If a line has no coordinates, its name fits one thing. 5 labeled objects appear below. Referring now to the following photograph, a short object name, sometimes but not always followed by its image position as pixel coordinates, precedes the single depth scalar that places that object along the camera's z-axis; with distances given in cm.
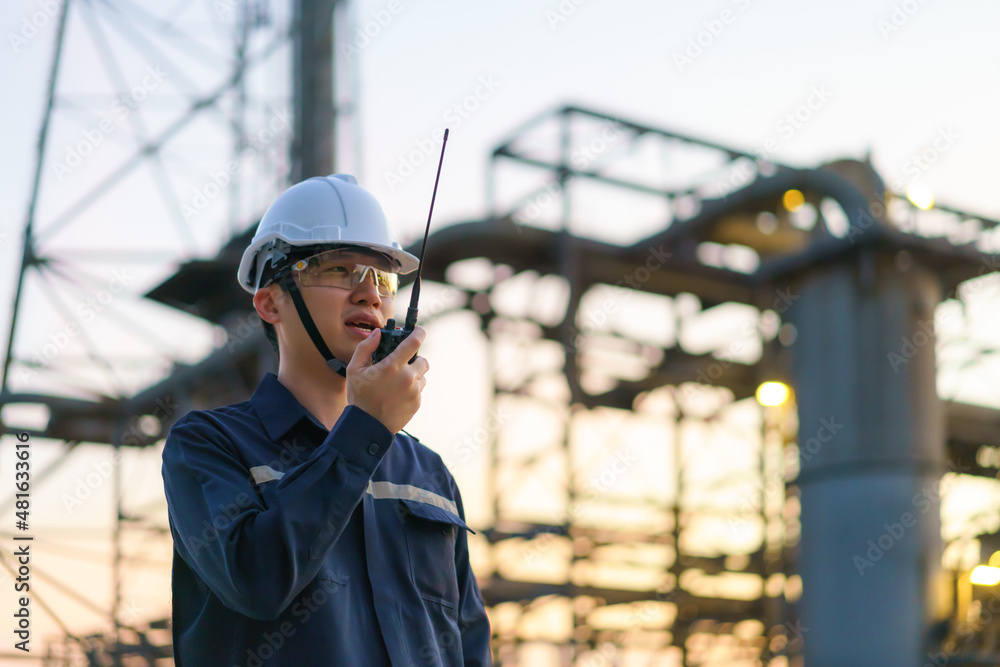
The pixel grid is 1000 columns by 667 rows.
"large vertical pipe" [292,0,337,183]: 1298
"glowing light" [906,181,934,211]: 1257
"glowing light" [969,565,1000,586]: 1125
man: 208
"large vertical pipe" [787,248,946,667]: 1141
